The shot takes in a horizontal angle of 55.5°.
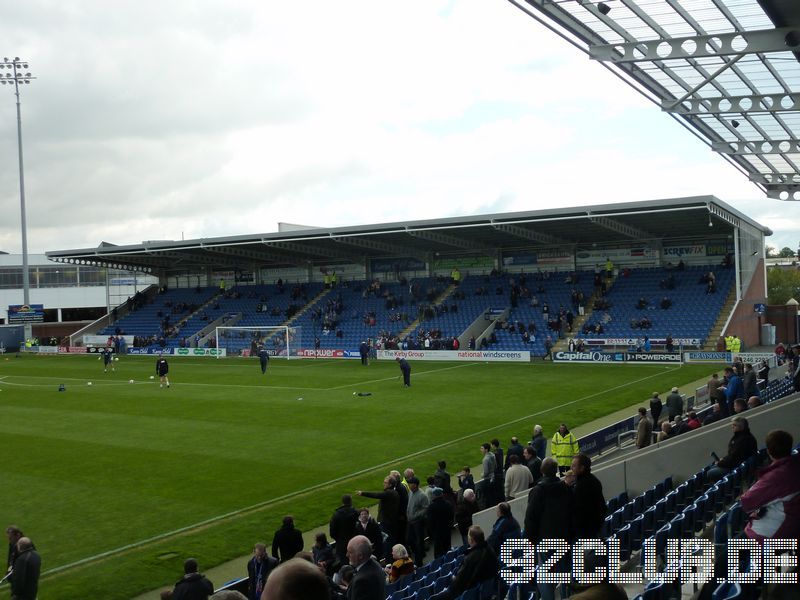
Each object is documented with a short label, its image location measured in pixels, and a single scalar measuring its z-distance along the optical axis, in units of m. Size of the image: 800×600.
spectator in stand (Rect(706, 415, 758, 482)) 9.73
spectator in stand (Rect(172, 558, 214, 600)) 7.93
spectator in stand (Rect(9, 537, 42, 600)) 9.54
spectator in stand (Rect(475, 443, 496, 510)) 13.17
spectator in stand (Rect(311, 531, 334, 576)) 9.70
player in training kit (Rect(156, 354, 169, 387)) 34.59
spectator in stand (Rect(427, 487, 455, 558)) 10.88
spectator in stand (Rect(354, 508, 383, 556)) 10.59
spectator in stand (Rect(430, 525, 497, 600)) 7.32
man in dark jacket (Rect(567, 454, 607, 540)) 6.80
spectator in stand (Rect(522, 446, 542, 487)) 12.99
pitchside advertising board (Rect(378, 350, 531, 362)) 43.91
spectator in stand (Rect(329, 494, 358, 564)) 10.51
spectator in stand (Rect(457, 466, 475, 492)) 12.91
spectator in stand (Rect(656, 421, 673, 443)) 14.73
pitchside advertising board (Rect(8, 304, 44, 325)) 64.81
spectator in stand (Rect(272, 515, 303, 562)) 10.11
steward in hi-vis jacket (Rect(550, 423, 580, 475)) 14.59
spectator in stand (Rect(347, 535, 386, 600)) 5.83
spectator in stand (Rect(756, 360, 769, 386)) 24.02
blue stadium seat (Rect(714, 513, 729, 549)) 7.65
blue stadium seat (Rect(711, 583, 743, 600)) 5.14
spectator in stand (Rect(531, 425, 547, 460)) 15.52
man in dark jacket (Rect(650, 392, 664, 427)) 18.88
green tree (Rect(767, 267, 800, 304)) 82.06
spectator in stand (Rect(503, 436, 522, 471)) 13.60
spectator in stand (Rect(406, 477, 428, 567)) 11.48
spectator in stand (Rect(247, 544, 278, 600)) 9.34
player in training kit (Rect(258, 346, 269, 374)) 40.38
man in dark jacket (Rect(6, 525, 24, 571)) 10.20
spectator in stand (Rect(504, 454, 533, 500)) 12.30
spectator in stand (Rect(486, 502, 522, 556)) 8.76
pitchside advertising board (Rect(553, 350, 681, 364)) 39.59
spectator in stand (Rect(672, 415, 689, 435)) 14.59
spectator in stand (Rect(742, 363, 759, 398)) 18.72
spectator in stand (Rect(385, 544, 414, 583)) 8.83
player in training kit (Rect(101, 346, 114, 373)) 45.00
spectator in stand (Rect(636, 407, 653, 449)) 15.24
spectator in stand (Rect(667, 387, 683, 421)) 18.84
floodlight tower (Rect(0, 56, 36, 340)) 59.59
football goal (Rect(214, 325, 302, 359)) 52.56
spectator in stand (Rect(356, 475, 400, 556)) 11.51
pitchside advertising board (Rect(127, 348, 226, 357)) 54.93
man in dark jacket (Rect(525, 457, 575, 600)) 6.87
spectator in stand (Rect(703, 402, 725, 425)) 15.90
